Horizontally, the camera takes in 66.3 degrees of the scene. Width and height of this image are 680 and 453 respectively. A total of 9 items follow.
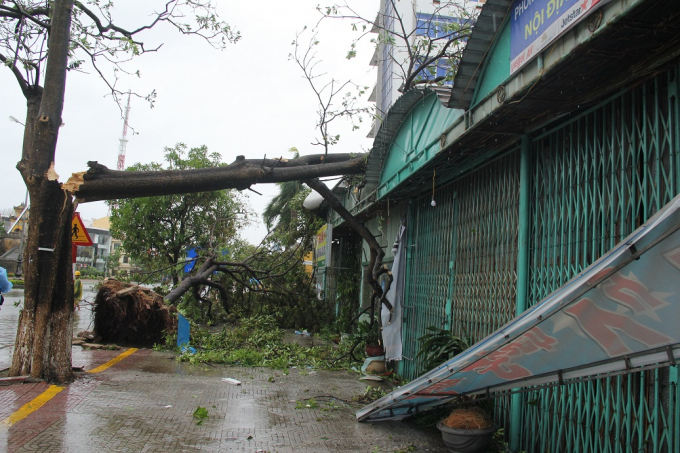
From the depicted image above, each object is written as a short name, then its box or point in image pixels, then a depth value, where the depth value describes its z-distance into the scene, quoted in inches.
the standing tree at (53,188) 279.4
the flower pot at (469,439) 185.8
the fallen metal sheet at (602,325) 87.0
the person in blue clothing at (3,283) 331.7
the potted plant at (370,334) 365.9
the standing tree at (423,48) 339.6
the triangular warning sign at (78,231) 343.9
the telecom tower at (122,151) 3208.2
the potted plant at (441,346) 241.6
